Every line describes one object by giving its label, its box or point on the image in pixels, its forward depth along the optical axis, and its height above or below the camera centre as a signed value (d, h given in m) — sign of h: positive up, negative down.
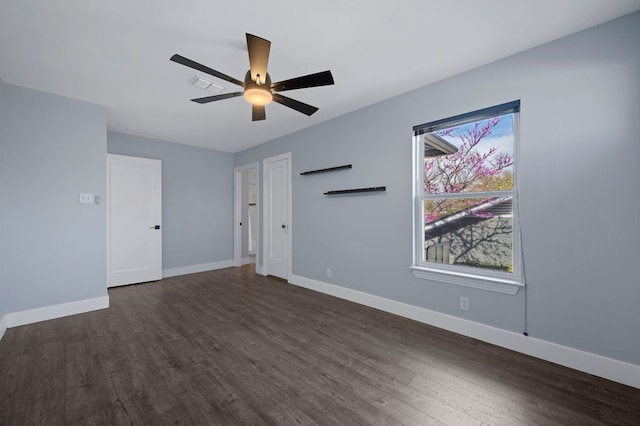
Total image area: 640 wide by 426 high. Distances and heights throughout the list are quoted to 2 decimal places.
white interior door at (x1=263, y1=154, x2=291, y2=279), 4.68 -0.05
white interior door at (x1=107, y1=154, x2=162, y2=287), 4.35 -0.12
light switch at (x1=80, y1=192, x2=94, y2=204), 3.30 +0.19
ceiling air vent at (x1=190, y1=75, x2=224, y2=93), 2.70 +1.39
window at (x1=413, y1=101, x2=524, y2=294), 2.45 +0.12
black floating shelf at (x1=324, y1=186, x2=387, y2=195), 3.27 +0.29
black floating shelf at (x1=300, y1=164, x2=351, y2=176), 3.69 +0.64
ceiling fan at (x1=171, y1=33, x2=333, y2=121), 1.69 +0.94
